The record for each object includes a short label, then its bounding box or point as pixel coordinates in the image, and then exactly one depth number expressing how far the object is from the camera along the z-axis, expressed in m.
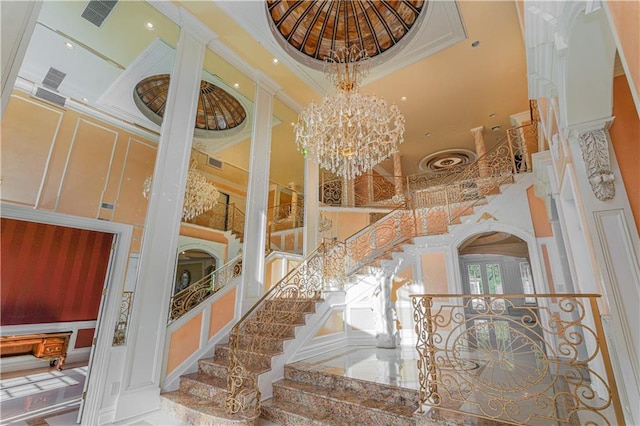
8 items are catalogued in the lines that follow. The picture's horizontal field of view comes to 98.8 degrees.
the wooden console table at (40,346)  5.04
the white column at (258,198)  4.93
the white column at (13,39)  2.52
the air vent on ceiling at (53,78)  3.20
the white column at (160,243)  3.38
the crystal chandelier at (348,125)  4.64
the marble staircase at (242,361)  3.08
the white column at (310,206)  6.52
